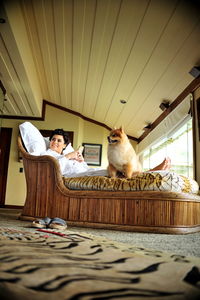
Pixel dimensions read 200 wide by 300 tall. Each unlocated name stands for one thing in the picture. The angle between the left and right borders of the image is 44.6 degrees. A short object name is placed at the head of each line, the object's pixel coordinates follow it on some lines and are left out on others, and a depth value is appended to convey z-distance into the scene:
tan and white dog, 2.34
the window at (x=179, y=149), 3.61
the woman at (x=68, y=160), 2.52
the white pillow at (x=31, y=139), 2.63
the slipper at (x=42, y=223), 1.71
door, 5.68
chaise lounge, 1.82
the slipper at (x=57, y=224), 1.69
